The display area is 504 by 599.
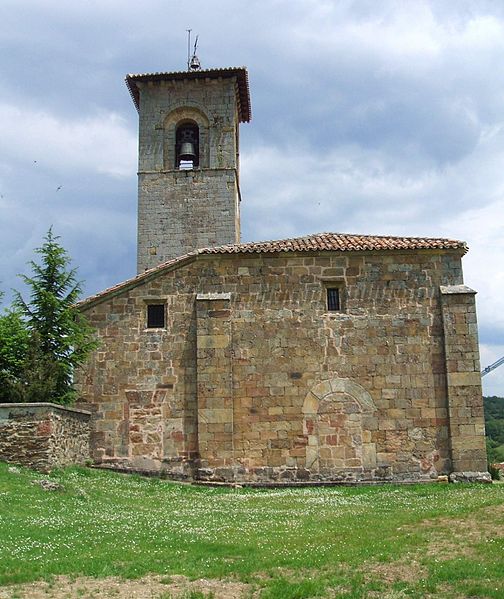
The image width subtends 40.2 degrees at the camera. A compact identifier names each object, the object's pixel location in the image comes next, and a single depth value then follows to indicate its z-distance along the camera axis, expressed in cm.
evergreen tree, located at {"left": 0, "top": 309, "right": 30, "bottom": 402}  1631
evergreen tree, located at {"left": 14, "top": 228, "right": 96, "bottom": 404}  1655
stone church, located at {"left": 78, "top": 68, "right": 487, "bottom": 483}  1752
